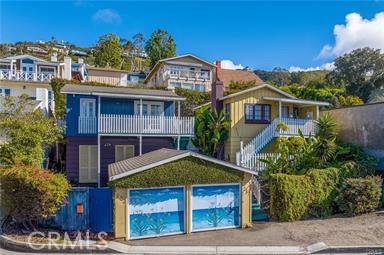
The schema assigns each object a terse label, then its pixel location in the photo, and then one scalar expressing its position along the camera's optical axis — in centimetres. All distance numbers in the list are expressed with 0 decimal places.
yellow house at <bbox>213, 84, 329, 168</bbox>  2123
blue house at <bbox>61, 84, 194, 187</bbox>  1830
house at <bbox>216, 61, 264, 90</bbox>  4837
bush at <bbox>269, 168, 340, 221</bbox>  1517
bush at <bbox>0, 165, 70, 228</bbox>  1196
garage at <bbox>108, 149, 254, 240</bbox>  1262
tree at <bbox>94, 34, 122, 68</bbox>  6156
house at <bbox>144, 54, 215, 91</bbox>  4044
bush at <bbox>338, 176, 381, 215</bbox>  1546
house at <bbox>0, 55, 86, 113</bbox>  2889
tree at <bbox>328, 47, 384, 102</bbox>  4641
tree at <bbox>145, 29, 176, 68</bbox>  5788
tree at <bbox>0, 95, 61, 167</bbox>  1510
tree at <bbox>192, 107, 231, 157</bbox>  2209
